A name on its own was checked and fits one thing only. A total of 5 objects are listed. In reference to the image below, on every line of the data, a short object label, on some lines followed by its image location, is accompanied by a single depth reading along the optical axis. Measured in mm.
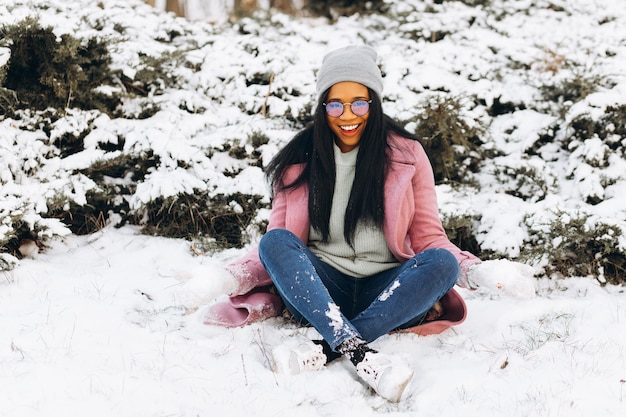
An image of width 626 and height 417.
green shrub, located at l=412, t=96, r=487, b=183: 4199
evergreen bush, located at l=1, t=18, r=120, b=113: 3842
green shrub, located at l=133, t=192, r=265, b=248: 3895
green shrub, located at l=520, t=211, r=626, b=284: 3354
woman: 2643
